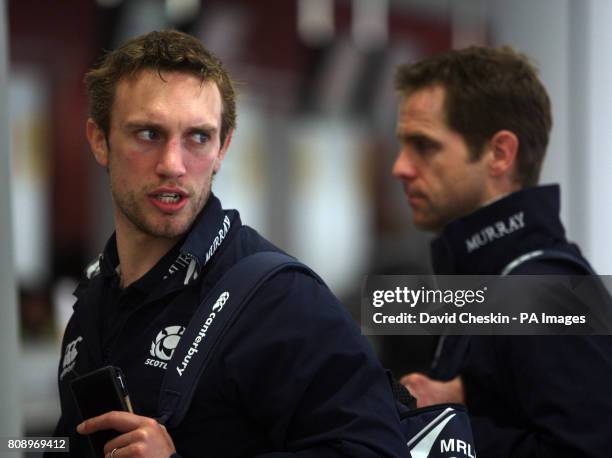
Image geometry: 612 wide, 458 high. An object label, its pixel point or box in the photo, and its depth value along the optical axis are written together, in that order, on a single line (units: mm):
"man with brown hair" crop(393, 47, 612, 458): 9456
